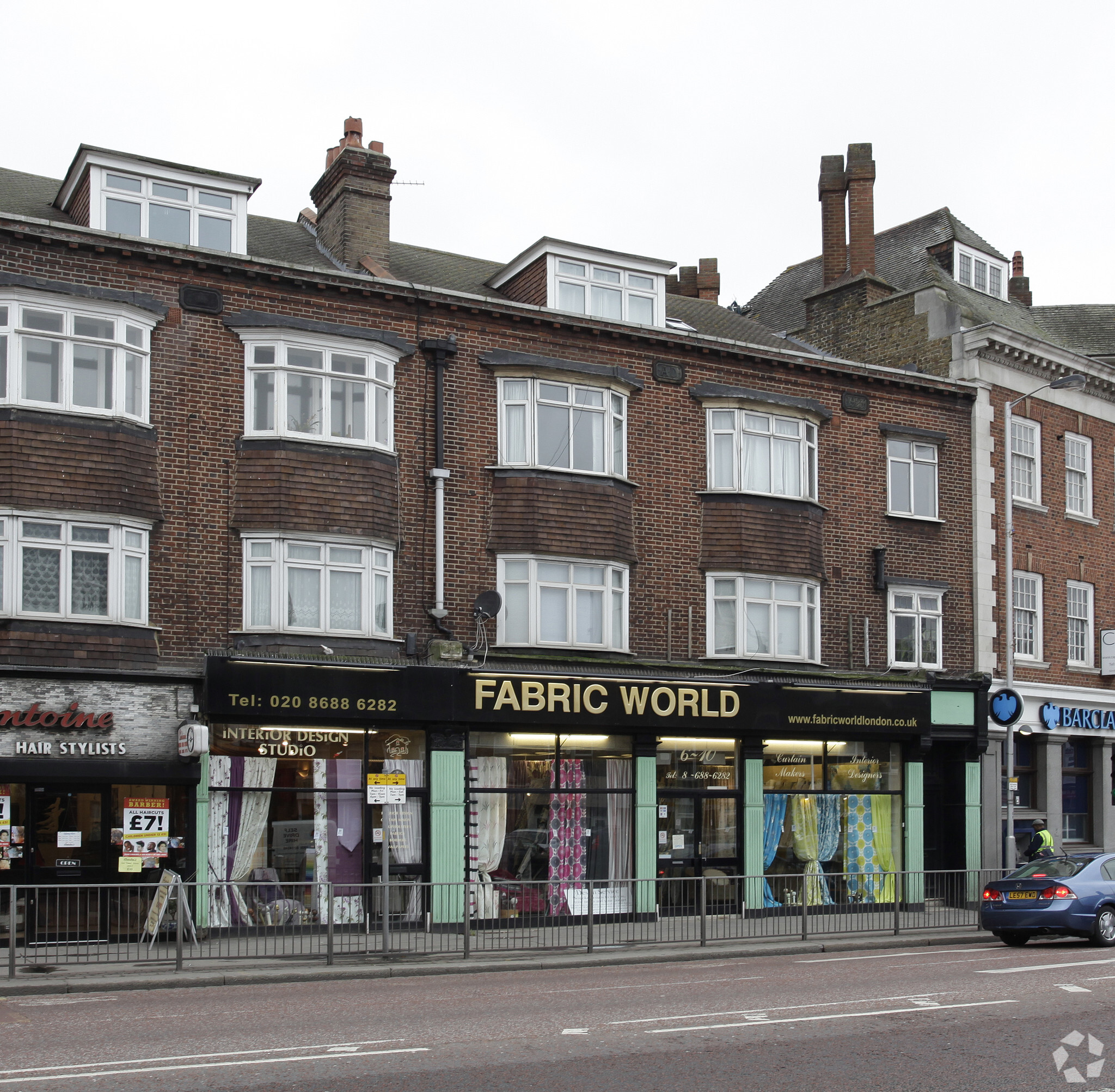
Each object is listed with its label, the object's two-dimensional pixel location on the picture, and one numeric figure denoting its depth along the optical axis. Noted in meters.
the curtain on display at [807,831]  24.62
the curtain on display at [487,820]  21.61
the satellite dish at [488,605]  21.70
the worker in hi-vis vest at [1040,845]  23.20
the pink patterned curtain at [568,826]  22.30
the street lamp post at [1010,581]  23.88
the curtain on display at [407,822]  20.94
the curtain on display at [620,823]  22.66
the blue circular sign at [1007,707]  24.48
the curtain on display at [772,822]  24.14
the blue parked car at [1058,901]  18.50
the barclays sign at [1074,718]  28.19
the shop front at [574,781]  19.98
